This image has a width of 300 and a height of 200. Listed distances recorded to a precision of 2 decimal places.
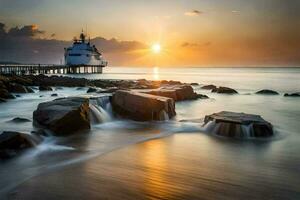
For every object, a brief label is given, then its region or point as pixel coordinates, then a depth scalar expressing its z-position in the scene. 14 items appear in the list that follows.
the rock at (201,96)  29.56
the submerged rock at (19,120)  15.05
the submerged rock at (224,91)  36.50
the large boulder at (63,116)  11.94
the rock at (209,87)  42.86
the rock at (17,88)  29.69
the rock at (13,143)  8.91
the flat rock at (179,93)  22.36
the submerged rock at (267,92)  38.09
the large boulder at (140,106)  15.92
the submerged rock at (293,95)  34.74
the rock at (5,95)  24.59
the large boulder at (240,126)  12.27
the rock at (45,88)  33.94
